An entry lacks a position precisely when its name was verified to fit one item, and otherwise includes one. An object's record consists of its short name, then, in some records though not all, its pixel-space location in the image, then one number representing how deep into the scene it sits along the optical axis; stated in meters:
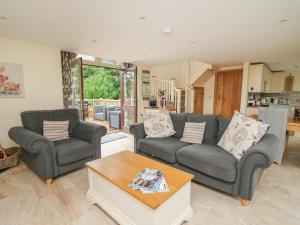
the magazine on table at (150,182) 1.39
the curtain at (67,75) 3.61
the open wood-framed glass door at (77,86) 3.99
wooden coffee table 1.31
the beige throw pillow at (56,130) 2.69
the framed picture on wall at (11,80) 2.90
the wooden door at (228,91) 5.71
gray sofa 1.77
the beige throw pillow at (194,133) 2.62
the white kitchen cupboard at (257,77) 4.89
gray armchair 2.16
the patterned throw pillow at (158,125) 2.92
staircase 5.17
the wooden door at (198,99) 6.10
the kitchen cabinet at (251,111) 5.02
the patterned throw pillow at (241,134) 1.98
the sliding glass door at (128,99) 5.18
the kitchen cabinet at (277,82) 6.47
